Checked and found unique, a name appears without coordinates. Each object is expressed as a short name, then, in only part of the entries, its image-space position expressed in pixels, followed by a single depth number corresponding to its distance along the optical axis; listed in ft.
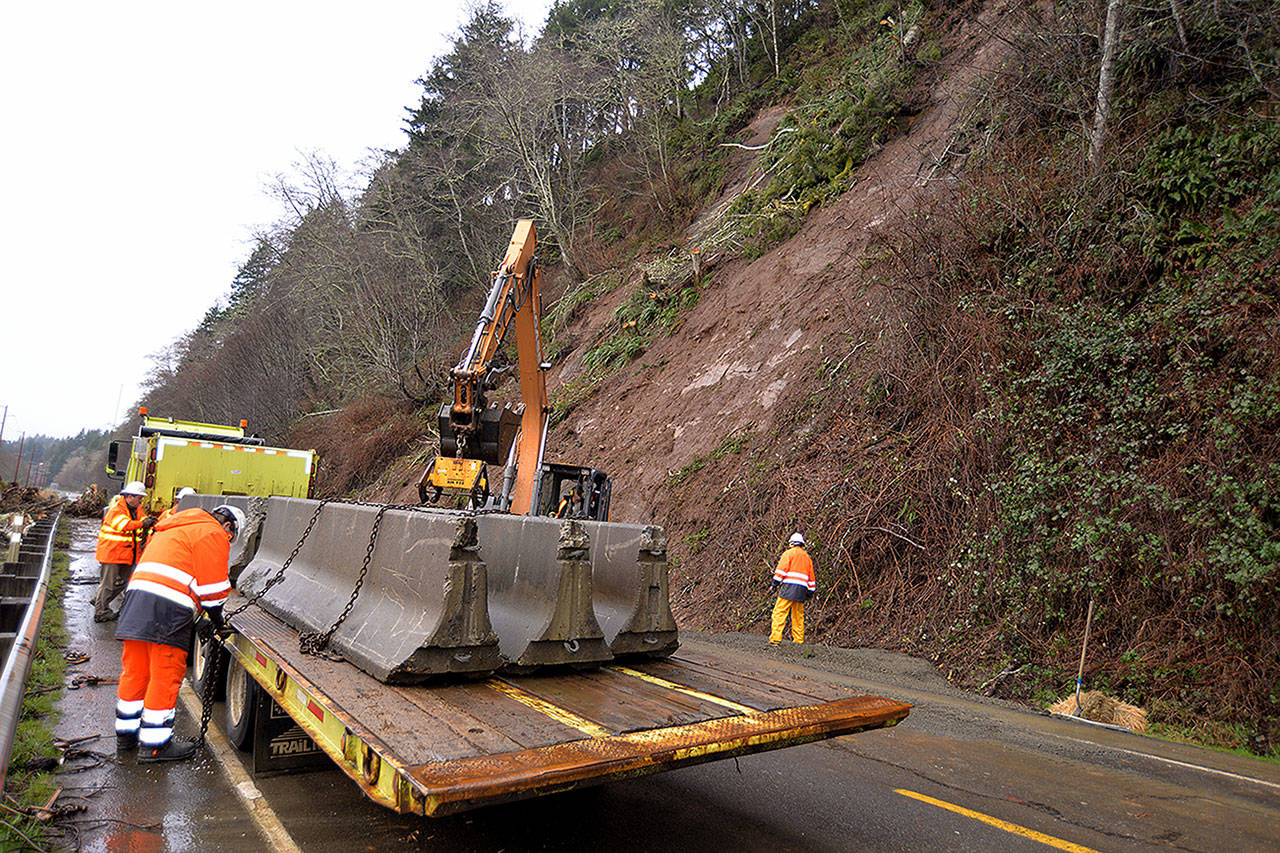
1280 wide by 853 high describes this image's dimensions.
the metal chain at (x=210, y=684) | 17.71
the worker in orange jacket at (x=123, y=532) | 30.91
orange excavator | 27.14
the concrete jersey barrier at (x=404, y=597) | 13.48
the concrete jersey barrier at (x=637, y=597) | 16.12
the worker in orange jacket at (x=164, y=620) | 16.84
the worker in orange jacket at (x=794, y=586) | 33.50
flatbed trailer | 9.57
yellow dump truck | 39.68
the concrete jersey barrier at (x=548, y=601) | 14.71
